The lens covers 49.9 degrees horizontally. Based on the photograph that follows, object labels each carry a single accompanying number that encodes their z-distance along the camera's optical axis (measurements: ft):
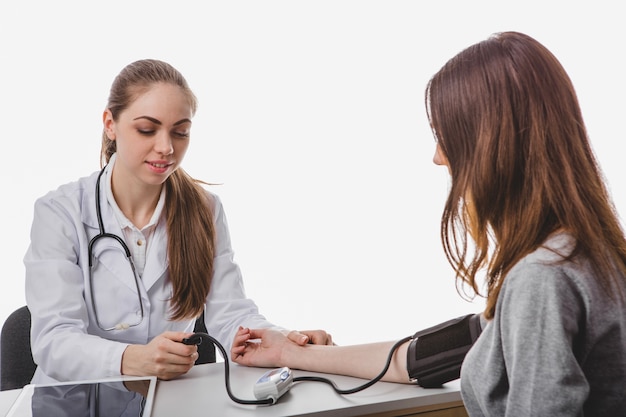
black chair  5.52
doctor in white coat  5.06
